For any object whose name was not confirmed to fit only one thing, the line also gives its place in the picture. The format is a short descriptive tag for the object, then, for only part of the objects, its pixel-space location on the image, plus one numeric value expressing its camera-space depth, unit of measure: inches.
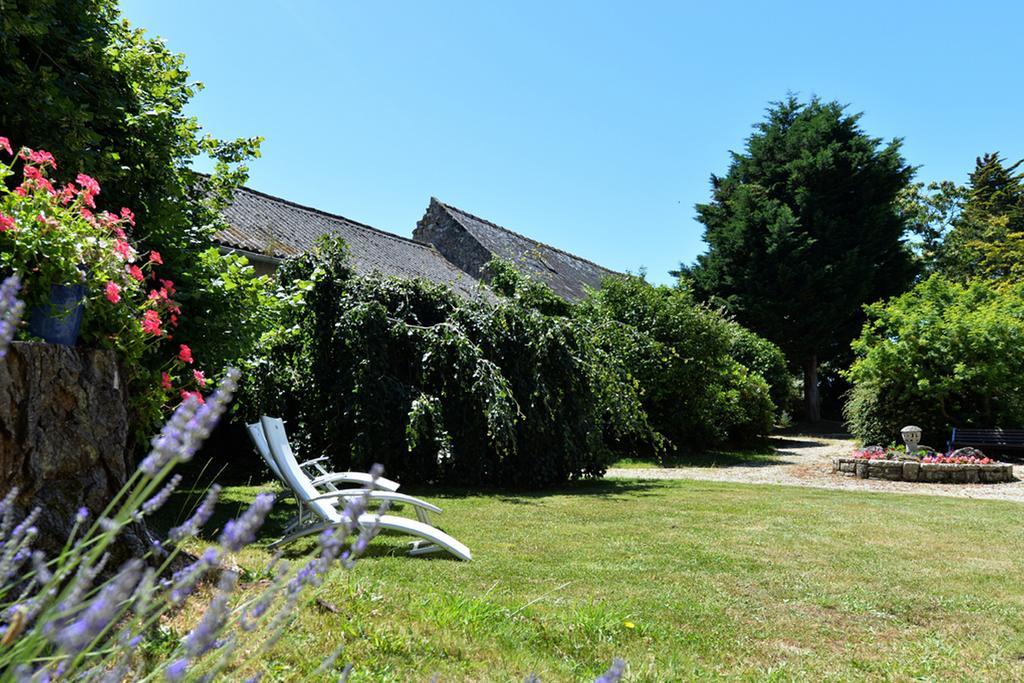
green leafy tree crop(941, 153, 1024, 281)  1120.2
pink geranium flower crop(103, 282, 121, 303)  134.9
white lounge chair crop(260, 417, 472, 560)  185.8
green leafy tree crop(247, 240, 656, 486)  355.6
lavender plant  31.4
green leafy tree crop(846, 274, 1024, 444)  554.3
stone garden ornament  494.0
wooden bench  536.1
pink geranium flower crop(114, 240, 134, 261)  140.9
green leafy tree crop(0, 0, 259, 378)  186.1
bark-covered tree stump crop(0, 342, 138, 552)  119.1
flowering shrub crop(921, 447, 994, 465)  462.9
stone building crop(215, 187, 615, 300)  524.4
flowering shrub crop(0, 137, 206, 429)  129.3
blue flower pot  131.5
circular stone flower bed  445.7
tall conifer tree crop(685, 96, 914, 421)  976.3
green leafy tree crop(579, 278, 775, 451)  593.0
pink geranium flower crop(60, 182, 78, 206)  142.8
